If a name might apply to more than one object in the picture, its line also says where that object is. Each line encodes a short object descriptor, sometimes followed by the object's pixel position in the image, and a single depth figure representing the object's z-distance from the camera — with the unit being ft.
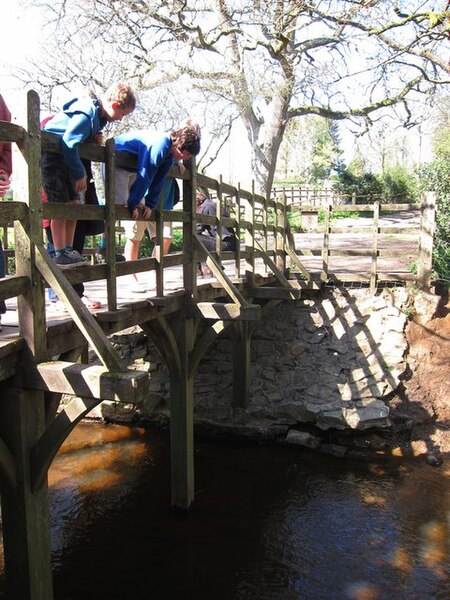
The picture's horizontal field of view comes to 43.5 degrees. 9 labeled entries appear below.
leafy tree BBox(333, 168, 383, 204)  84.81
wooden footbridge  10.47
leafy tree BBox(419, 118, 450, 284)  32.89
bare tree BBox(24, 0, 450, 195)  43.83
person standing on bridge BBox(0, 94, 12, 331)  11.21
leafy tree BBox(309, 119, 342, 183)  144.72
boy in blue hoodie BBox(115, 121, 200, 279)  14.21
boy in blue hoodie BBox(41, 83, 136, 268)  11.58
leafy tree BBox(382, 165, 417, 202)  83.97
